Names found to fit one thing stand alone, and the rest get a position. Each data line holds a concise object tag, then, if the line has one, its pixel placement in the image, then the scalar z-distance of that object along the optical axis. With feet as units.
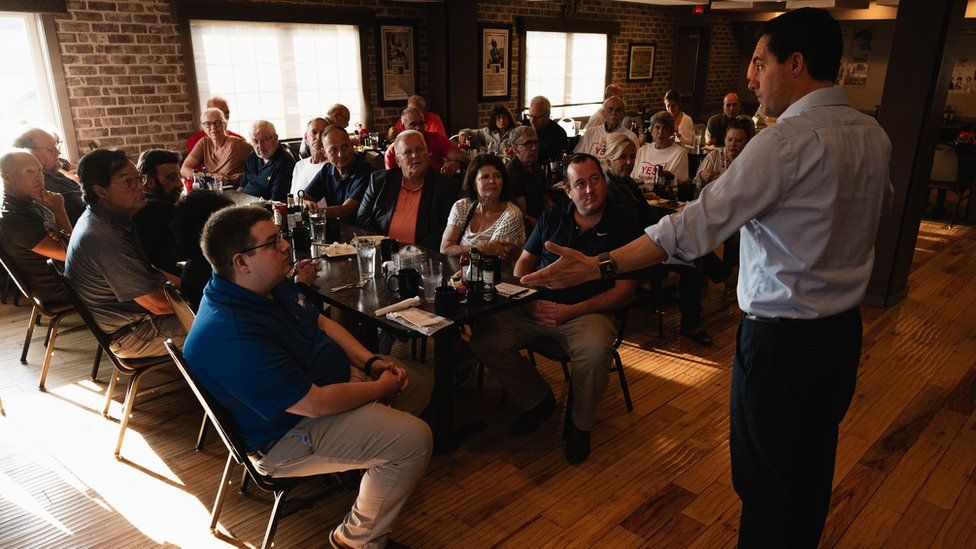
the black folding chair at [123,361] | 8.81
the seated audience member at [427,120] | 22.25
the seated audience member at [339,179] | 13.97
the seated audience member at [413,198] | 12.35
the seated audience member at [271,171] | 15.88
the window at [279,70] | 21.49
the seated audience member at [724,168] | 14.24
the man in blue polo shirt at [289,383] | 6.02
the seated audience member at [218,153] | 17.74
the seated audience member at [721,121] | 21.85
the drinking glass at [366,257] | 9.61
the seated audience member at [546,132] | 20.16
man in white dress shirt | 4.91
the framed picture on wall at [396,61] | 25.63
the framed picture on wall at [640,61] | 35.94
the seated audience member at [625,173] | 12.28
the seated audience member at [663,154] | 16.30
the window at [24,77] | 17.72
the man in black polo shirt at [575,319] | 9.22
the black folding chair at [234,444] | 6.26
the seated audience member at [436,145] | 18.72
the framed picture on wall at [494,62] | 28.84
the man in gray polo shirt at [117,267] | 9.04
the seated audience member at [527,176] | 13.67
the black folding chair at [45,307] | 11.05
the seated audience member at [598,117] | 23.16
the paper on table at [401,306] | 8.15
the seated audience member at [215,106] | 19.89
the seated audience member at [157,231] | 10.12
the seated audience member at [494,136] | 20.96
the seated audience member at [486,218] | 10.87
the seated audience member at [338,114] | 20.98
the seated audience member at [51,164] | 13.80
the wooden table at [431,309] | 8.13
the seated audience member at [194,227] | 8.84
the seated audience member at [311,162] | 15.51
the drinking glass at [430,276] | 8.71
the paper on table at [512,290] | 8.71
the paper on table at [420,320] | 7.64
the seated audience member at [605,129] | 19.85
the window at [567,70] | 31.83
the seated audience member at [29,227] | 11.05
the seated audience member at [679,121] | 24.09
